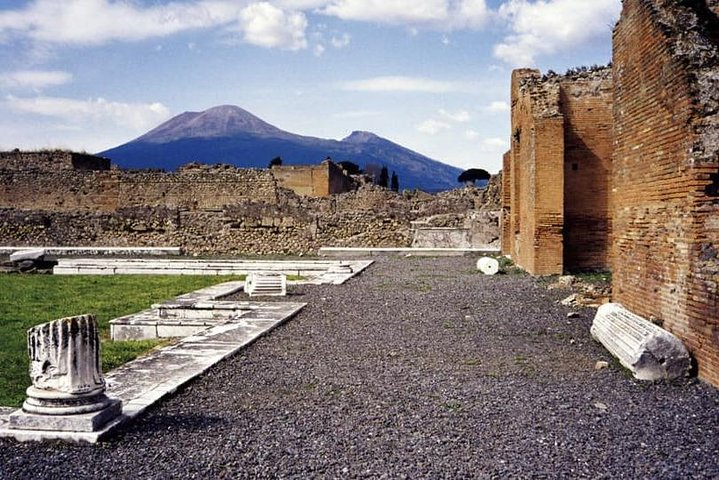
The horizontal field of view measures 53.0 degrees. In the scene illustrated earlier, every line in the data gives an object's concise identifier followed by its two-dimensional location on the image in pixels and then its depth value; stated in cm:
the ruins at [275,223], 2416
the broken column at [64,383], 441
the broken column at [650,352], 598
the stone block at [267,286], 1171
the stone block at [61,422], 437
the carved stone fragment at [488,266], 1542
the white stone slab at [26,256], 1855
